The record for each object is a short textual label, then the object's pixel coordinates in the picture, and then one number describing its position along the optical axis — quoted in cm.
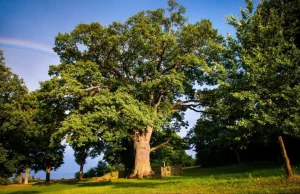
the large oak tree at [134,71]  2781
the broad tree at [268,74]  1432
